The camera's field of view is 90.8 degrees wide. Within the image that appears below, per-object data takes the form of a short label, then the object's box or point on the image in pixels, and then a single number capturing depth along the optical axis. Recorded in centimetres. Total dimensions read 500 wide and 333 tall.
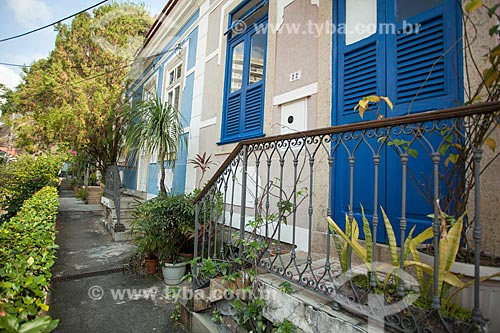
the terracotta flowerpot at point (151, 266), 381
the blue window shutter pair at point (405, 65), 188
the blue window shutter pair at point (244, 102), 360
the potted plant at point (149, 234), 363
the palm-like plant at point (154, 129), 480
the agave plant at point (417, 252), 110
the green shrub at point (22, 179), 525
